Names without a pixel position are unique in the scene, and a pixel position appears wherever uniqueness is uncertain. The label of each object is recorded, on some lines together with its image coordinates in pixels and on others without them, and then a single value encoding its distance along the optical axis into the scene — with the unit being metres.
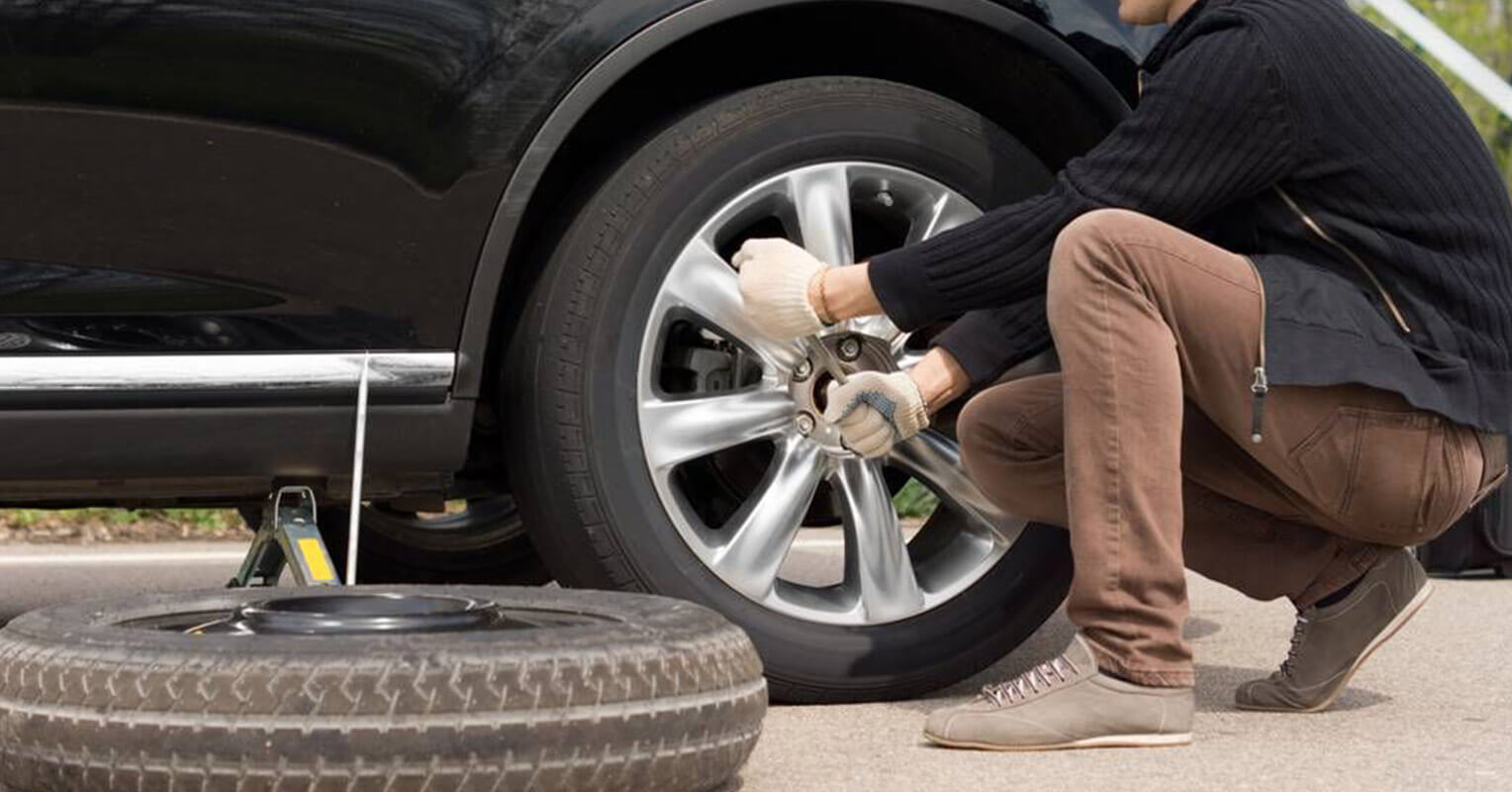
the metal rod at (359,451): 2.98
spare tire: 2.13
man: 2.86
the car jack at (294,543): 3.03
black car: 2.87
